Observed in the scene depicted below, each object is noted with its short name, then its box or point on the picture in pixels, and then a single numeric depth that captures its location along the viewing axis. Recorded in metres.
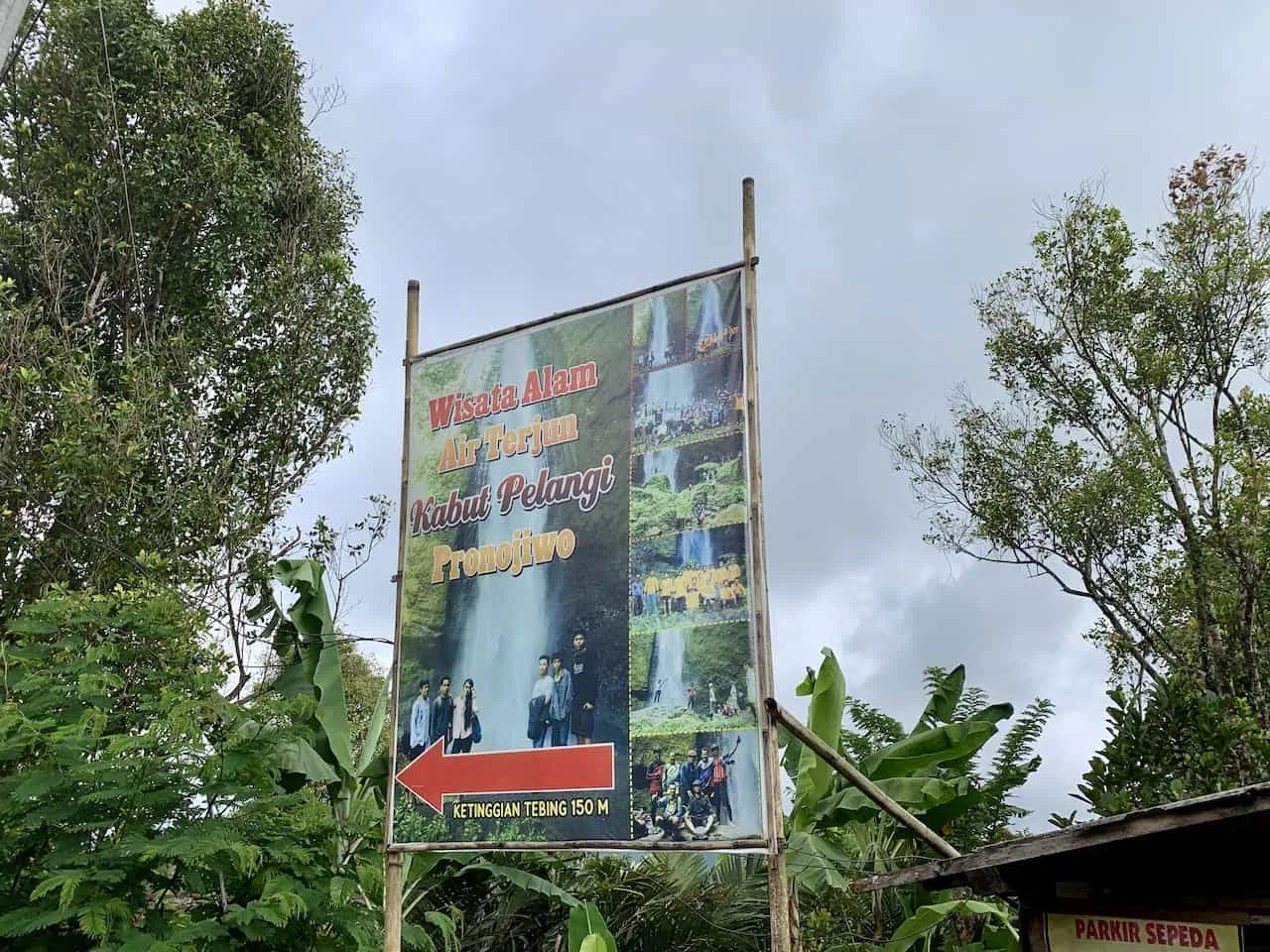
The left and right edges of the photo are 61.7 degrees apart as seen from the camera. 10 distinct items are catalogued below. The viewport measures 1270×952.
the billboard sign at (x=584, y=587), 4.98
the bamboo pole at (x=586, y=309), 5.45
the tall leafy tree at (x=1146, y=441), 10.96
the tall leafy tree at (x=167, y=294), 9.26
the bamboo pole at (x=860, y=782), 4.82
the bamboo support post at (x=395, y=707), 5.56
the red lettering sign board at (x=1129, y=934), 3.79
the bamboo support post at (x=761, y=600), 4.56
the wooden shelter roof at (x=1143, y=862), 3.50
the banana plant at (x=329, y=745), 6.79
